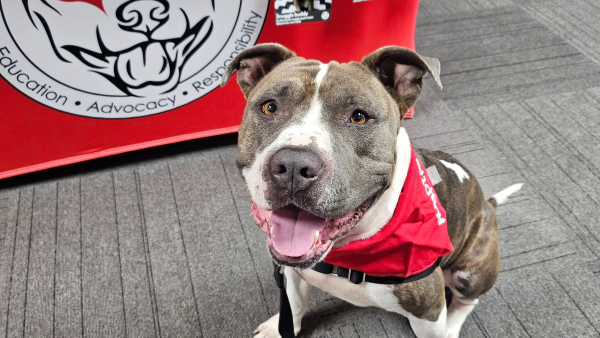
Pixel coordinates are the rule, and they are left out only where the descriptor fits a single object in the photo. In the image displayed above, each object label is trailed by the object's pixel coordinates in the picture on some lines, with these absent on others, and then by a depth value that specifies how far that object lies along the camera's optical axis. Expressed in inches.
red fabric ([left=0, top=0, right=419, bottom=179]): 32.0
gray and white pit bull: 14.6
